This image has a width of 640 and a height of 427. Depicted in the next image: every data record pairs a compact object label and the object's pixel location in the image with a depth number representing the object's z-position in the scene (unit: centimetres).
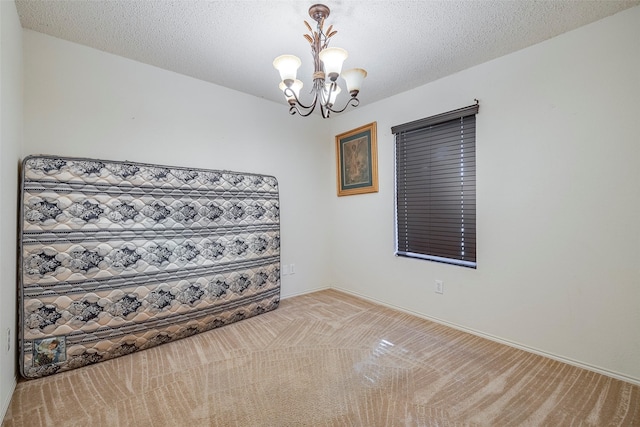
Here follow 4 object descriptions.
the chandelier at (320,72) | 158
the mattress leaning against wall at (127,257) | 188
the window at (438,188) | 256
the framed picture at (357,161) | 338
